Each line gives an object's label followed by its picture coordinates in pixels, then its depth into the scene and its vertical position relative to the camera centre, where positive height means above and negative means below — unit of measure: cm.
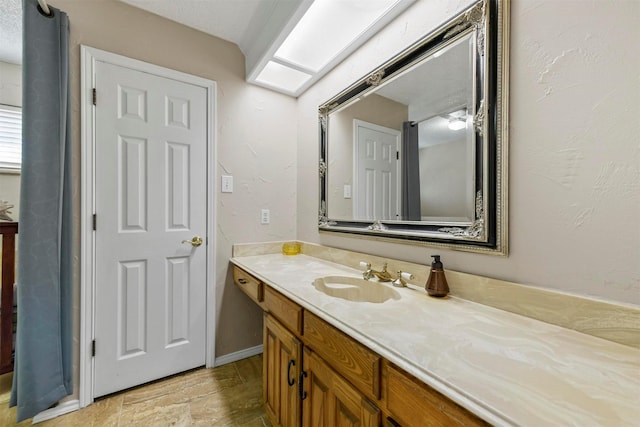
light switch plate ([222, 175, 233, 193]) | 189 +21
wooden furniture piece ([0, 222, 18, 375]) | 154 -59
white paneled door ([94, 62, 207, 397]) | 152 -9
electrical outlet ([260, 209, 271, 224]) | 205 -2
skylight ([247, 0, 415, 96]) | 128 +102
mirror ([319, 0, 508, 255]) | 92 +34
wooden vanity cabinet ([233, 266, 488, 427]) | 57 -51
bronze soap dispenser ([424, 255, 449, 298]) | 101 -27
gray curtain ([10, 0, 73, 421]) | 128 -5
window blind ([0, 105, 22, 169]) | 220 +65
